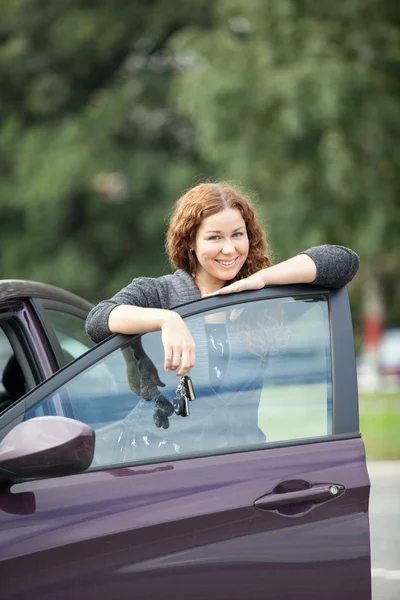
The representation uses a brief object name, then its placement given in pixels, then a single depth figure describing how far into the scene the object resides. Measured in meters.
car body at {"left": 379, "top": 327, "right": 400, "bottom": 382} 60.13
